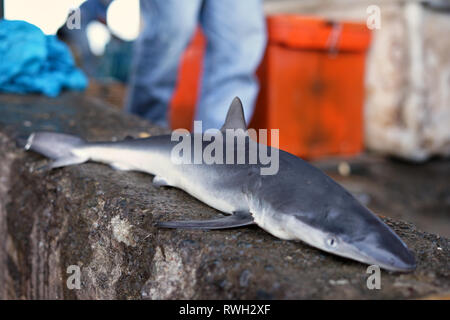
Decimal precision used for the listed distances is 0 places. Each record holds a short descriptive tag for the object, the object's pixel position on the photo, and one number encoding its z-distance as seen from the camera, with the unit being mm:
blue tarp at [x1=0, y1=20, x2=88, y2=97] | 2533
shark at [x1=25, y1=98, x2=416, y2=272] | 781
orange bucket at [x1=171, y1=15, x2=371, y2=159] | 3441
